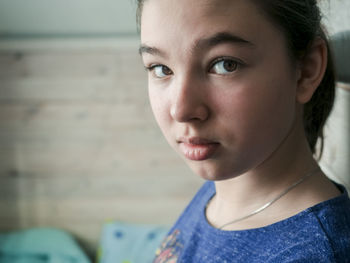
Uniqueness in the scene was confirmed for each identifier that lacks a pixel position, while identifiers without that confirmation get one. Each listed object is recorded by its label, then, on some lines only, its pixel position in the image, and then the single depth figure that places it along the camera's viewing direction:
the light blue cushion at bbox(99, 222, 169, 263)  2.03
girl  0.56
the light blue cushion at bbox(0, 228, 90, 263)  2.10
